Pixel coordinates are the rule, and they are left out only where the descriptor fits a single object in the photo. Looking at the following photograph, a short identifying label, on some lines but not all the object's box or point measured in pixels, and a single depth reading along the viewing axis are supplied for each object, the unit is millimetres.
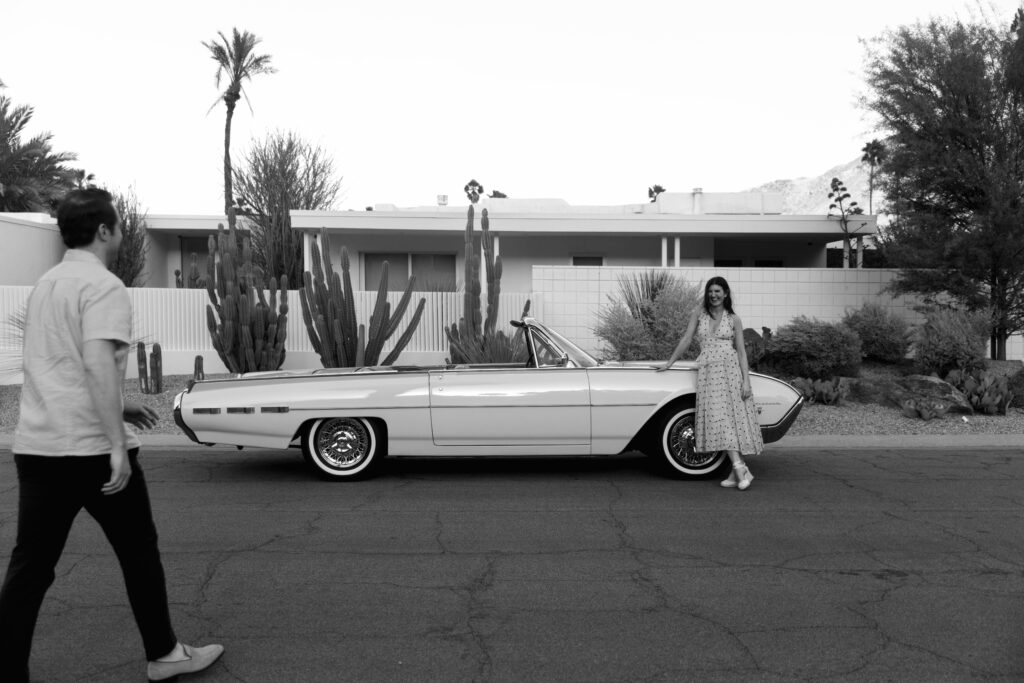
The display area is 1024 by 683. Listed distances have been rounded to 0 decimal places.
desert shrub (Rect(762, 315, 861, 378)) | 14438
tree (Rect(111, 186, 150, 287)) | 23547
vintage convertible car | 8336
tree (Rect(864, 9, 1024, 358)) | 15164
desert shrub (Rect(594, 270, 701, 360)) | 14961
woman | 8023
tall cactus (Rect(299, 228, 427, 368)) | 14727
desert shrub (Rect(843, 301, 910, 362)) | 16266
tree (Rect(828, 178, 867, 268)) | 19797
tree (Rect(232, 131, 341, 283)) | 32688
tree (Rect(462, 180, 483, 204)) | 53906
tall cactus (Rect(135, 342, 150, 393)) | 15209
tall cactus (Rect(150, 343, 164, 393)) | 14969
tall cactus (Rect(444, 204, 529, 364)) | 14656
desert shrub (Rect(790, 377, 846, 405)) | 13516
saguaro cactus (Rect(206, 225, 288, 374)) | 14664
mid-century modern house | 20062
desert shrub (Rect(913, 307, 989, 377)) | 14680
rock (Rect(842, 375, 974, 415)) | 13617
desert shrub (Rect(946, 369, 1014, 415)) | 13172
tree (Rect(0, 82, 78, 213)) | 31266
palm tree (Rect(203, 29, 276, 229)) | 34531
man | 3443
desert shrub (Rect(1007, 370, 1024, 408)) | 13812
